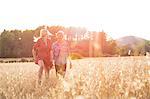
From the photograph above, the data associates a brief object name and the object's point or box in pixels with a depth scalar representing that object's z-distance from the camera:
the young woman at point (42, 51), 6.33
